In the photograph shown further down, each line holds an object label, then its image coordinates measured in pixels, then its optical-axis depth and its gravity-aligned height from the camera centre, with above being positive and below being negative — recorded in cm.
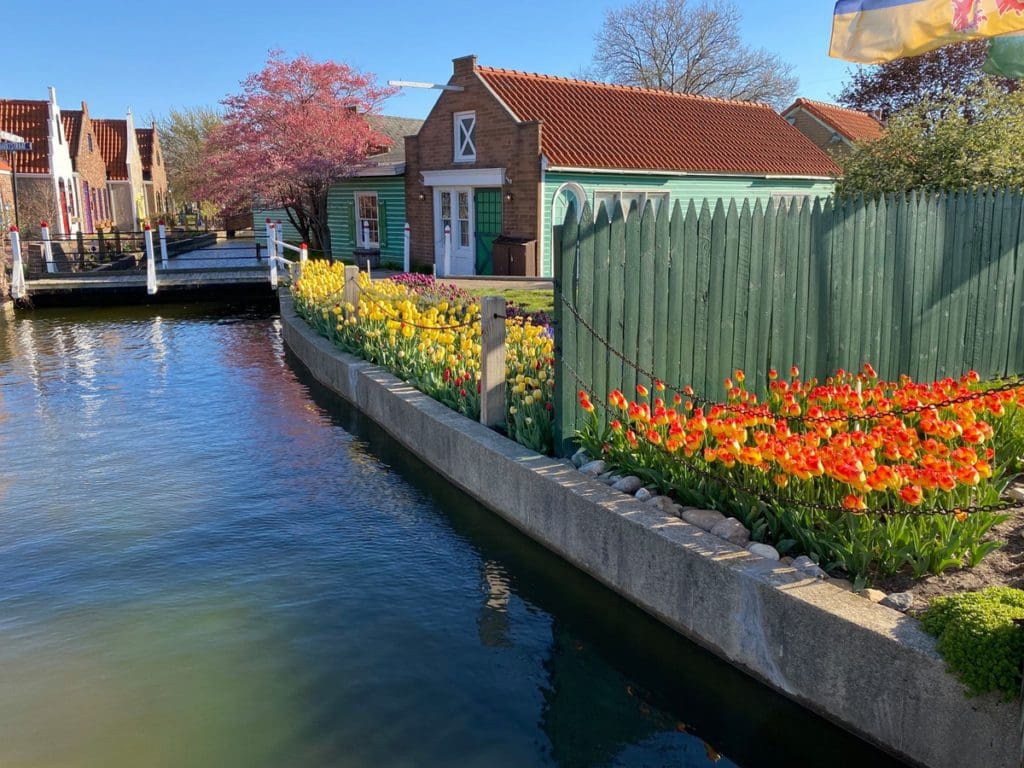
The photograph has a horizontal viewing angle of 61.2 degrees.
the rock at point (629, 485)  512 -153
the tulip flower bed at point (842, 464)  397 -129
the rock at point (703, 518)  454 -154
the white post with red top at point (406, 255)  2134 -64
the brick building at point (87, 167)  3516 +298
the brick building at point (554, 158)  1986 +162
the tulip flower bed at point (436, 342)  641 -113
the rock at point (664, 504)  474 -154
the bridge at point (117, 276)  1872 -92
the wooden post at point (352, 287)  1082 -71
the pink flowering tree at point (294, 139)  2412 +262
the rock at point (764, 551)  412 -156
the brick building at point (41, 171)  2942 +224
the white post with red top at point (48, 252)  2000 -34
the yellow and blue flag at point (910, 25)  411 +93
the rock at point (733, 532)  434 -155
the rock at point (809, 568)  393 -158
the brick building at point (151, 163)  5066 +416
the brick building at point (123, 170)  4403 +328
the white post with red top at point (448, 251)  2084 -56
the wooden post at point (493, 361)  646 -100
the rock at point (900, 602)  364 -161
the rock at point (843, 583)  387 -162
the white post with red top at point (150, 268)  1855 -71
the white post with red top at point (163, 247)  2150 -31
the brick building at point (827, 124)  3181 +358
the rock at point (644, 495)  493 -153
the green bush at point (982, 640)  298 -149
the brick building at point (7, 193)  2586 +139
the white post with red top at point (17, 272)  1795 -70
